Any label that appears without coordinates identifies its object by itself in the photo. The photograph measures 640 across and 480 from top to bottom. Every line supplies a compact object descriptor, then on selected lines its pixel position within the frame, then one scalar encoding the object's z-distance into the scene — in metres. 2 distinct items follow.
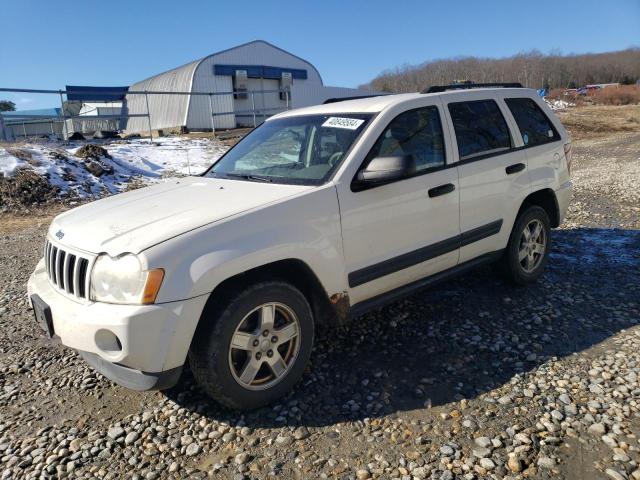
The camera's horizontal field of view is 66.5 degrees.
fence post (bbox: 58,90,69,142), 14.95
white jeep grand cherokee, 2.60
